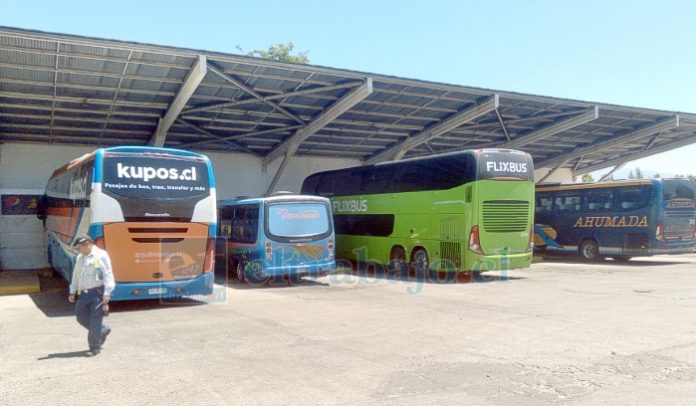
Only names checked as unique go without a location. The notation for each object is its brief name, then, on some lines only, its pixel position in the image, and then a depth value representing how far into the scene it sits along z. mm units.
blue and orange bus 10906
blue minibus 14938
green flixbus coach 15273
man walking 7738
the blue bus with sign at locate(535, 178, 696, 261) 20156
